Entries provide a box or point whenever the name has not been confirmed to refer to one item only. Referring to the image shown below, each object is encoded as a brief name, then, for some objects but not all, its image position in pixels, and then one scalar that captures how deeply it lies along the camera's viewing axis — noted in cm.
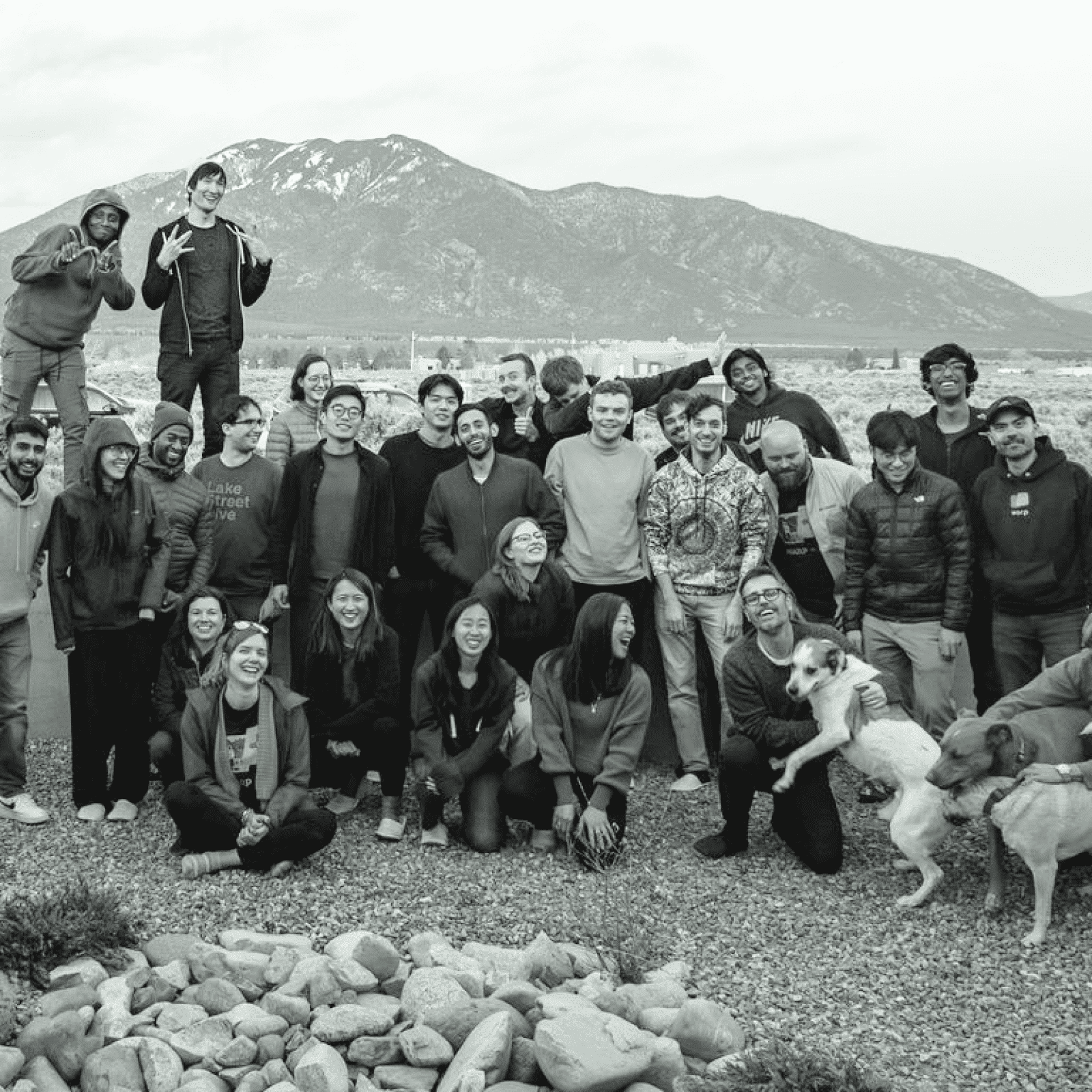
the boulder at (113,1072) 469
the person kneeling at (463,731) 714
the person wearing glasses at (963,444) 805
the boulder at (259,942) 567
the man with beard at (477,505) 805
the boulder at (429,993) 503
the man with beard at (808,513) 801
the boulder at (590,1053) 461
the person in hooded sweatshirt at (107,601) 738
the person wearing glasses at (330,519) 798
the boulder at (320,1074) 464
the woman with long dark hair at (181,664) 736
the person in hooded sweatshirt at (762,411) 873
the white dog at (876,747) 645
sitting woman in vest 668
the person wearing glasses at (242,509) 827
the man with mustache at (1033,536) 751
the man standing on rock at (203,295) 935
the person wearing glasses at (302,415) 886
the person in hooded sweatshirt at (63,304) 902
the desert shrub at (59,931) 532
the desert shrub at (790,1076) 443
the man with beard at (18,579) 732
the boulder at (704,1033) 491
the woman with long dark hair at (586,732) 699
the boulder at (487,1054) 470
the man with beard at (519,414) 870
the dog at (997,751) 608
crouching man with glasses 690
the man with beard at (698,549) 794
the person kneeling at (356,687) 736
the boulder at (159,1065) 468
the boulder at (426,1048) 482
